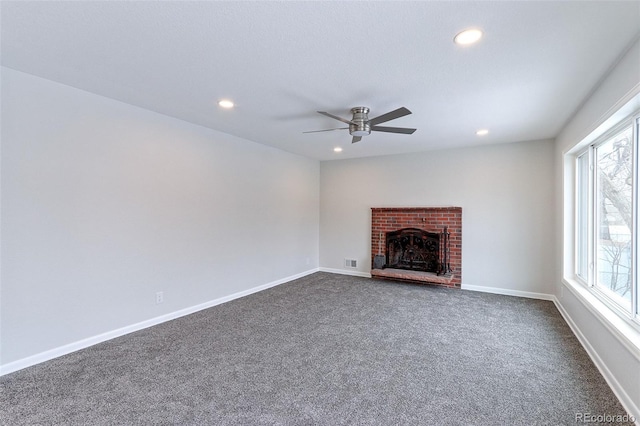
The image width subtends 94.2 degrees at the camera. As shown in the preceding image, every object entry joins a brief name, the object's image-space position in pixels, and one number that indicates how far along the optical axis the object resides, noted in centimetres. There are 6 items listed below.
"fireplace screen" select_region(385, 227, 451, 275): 508
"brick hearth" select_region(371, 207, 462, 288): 501
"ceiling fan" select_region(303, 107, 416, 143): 308
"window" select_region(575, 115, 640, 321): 218
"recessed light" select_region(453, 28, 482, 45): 182
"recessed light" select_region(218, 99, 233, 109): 303
